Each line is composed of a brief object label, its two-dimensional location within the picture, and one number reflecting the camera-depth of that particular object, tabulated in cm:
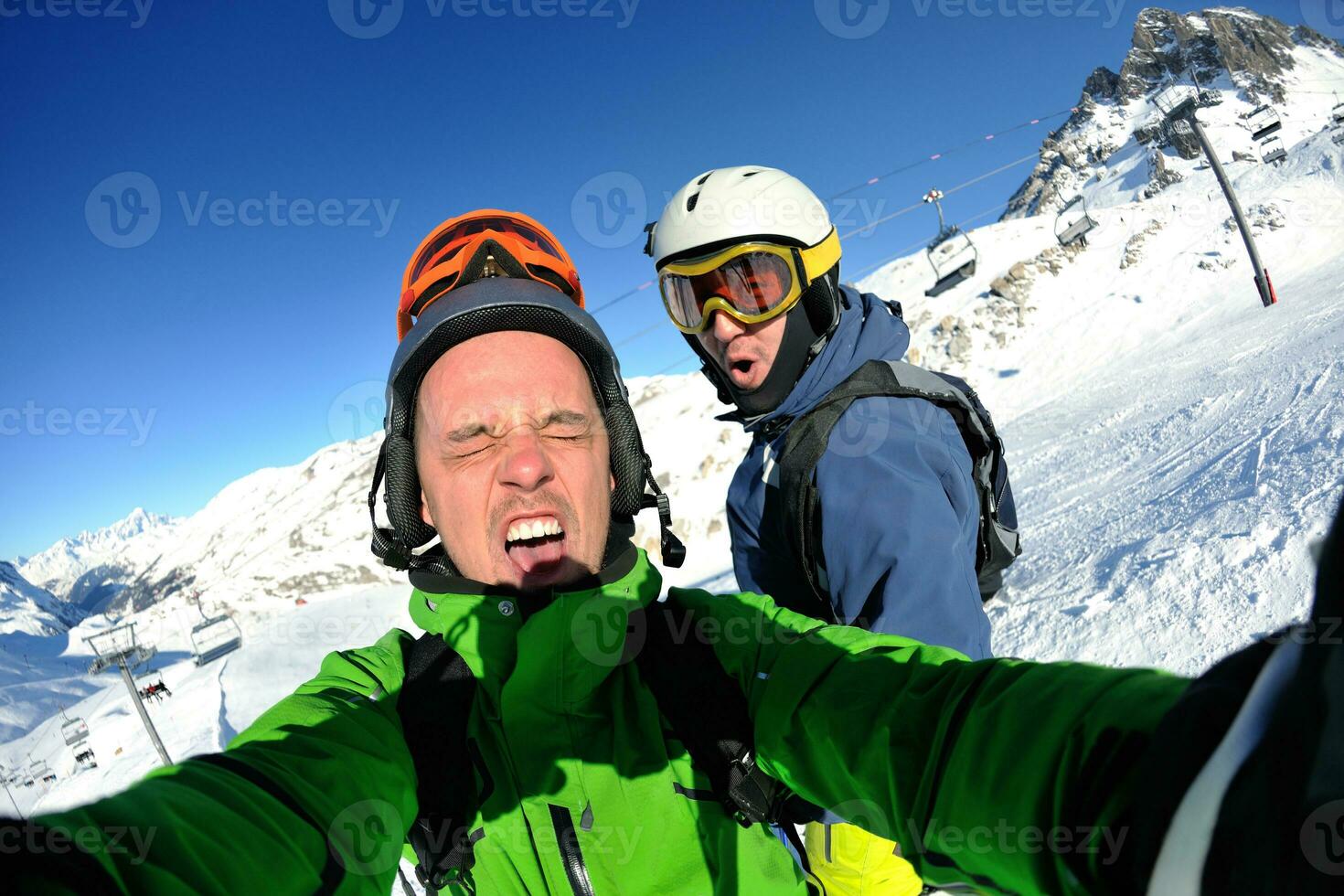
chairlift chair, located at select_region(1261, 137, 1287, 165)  3052
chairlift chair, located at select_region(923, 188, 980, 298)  2195
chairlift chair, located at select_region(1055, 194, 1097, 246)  2981
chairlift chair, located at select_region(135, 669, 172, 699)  2634
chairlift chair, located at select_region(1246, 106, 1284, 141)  2517
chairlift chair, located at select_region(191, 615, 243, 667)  4000
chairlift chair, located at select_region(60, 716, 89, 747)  2983
